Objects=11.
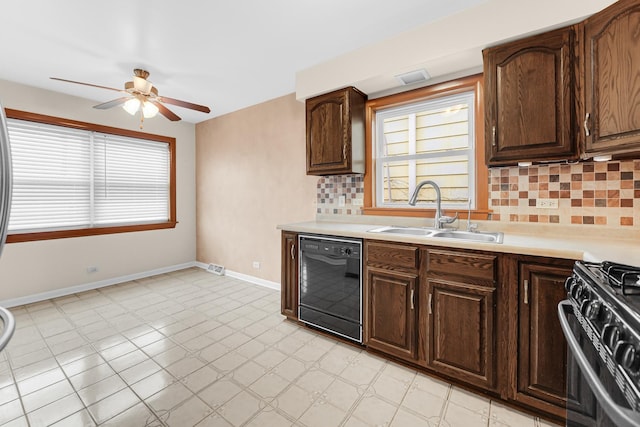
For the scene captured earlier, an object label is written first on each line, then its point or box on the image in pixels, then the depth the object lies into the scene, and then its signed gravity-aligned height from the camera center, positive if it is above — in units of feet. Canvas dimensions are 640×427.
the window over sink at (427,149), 7.80 +1.94
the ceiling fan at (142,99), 9.07 +3.86
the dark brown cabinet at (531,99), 5.70 +2.37
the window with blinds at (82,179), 10.94 +1.61
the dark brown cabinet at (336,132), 8.91 +2.61
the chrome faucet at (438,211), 7.63 +0.02
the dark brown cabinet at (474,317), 5.04 -2.18
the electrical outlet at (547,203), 6.71 +0.18
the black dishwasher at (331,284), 7.50 -2.03
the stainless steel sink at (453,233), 6.73 -0.56
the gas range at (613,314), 2.42 -1.09
